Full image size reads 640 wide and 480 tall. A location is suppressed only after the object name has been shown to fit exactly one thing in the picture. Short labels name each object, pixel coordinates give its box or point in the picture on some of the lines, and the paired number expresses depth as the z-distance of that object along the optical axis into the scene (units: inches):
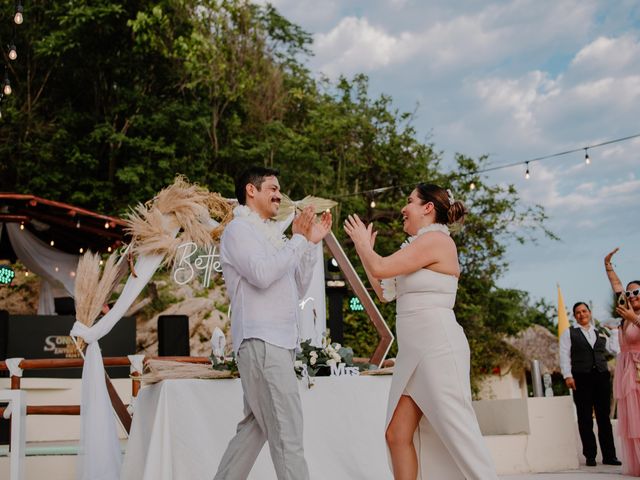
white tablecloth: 167.6
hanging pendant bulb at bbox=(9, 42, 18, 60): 301.5
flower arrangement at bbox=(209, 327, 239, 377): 185.2
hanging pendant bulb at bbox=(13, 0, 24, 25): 281.7
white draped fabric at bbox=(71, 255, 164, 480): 218.4
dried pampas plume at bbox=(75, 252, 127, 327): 237.1
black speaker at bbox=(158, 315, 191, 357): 437.9
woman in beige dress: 132.2
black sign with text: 443.5
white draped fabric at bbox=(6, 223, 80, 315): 519.8
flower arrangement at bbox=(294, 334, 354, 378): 204.1
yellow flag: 583.7
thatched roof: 766.5
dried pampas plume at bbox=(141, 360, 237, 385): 172.1
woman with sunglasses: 263.7
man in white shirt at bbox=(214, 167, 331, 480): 131.0
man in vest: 316.5
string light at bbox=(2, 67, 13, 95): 317.8
